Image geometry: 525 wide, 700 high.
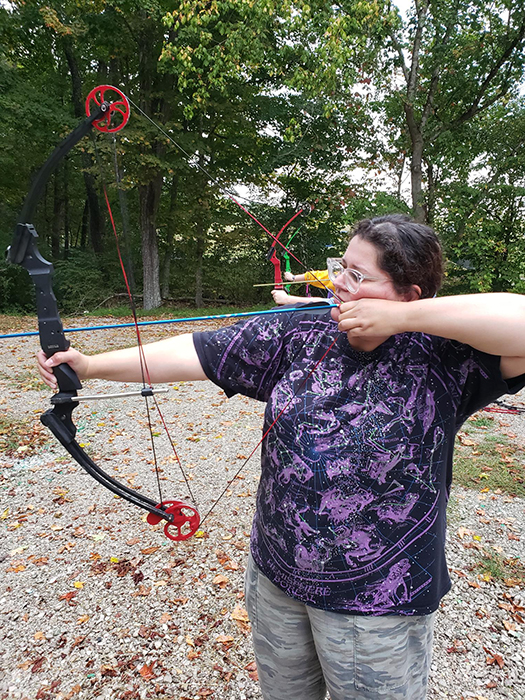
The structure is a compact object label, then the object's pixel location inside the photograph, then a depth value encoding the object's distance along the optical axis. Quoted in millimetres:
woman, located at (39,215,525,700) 929
